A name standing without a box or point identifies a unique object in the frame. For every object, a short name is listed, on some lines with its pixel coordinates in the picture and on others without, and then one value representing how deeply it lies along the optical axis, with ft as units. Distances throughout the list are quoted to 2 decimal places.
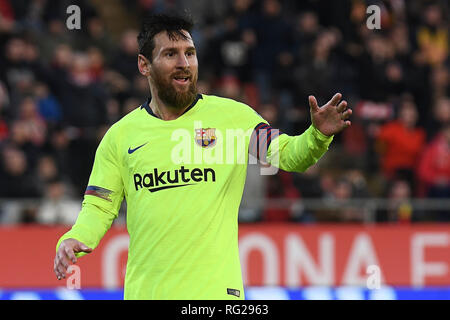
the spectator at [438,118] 43.06
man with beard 16.05
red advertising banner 37.52
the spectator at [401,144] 42.09
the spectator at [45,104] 40.16
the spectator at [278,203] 39.42
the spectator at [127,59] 43.01
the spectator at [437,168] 41.16
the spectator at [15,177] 37.55
